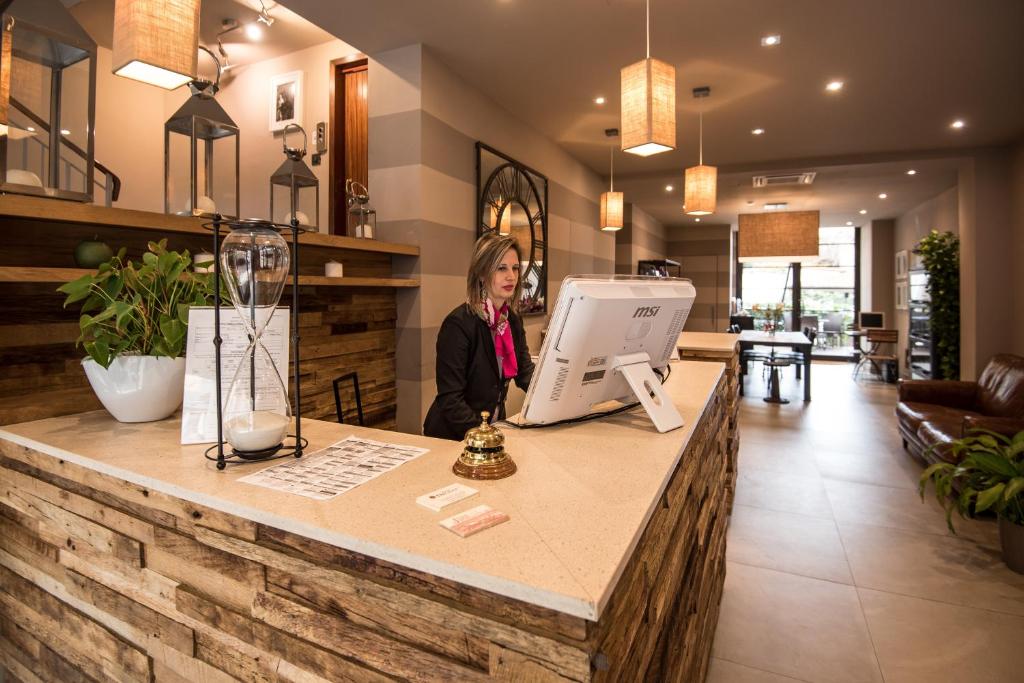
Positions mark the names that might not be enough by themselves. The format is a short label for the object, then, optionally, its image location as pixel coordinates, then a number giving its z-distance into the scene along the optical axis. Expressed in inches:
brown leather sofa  148.1
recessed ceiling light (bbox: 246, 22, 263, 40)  163.3
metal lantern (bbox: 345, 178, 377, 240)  139.4
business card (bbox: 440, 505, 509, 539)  32.2
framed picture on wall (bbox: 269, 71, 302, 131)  176.6
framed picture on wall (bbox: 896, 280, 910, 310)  395.5
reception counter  28.7
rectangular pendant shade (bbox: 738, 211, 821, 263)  323.0
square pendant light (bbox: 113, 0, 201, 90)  73.0
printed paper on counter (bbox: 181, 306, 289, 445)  47.1
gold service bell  41.7
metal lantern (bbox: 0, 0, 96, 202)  66.2
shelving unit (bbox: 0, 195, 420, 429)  65.5
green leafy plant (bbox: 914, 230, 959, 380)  263.0
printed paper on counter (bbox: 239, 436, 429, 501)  39.4
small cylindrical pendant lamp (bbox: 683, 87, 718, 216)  184.1
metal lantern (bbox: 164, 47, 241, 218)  97.4
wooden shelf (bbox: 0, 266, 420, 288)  61.6
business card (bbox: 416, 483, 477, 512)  36.0
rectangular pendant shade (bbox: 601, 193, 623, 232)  243.8
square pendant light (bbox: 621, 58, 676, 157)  109.0
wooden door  167.5
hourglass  39.9
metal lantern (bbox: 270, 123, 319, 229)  120.2
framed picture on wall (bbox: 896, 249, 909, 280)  410.3
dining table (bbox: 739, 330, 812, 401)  301.6
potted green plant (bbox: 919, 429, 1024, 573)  111.2
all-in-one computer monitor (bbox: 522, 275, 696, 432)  52.9
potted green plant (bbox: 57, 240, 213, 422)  51.8
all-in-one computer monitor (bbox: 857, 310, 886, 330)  412.4
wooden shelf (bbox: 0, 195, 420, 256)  64.0
